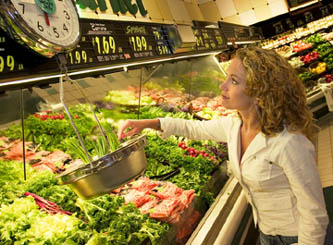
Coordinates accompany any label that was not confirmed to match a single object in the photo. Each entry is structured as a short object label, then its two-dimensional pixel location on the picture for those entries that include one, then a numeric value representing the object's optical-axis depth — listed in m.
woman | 1.86
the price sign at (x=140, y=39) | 3.26
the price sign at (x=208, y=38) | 5.19
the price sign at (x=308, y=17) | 10.88
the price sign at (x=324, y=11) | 11.10
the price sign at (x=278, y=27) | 10.45
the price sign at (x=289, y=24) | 10.62
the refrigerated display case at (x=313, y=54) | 8.48
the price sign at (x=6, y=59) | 1.84
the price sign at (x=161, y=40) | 3.79
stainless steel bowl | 1.51
